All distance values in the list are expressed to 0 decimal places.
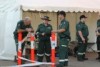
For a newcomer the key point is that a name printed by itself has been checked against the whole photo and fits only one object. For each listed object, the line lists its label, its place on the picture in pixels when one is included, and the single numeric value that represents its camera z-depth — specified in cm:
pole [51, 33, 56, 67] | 1111
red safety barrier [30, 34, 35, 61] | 1234
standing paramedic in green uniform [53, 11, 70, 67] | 1277
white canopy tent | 1484
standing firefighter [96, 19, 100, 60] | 1504
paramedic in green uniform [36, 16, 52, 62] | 1360
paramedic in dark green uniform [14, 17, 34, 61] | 1376
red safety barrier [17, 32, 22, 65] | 1235
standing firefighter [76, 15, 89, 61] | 1482
